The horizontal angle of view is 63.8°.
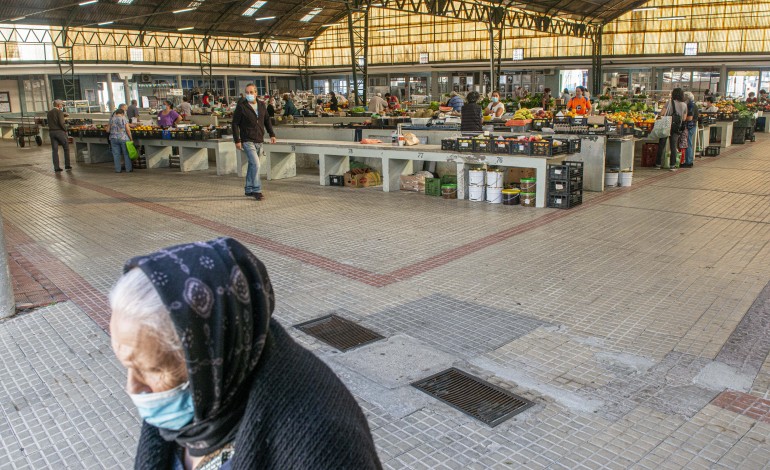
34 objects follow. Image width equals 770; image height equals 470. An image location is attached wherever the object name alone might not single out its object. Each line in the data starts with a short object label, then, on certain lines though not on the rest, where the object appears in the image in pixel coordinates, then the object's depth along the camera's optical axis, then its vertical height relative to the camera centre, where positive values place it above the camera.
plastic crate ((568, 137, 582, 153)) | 9.82 -0.60
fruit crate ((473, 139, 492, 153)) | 9.67 -0.57
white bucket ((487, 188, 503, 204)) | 9.64 -1.33
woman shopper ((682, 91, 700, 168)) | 13.33 -0.53
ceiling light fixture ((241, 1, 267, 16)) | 35.99 +6.13
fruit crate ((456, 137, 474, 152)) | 9.91 -0.55
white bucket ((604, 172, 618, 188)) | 11.10 -1.28
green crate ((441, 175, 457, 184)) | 10.42 -1.17
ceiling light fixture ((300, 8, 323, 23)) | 40.17 +6.30
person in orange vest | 14.76 +0.06
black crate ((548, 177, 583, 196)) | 9.07 -1.17
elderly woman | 1.07 -0.46
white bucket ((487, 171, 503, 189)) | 9.60 -1.08
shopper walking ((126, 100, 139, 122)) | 18.83 +0.16
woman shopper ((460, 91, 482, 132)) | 11.34 -0.11
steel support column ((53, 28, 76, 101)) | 32.41 +3.51
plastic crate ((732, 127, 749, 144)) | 19.25 -0.99
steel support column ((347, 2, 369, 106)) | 22.02 +2.17
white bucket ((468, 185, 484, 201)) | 9.89 -1.32
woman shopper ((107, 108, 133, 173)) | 14.16 -0.40
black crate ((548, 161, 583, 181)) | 9.11 -0.95
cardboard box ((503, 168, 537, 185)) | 10.35 -1.11
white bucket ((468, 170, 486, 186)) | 9.80 -1.07
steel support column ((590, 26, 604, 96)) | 34.88 +2.52
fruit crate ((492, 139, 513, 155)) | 9.49 -0.57
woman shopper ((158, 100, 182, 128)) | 15.21 -0.05
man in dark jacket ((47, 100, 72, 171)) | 14.41 -0.25
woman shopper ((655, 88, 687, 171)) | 12.80 -0.36
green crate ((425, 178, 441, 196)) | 10.43 -1.27
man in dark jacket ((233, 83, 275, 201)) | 9.95 -0.18
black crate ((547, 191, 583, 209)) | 9.14 -1.37
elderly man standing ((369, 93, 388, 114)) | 19.05 +0.19
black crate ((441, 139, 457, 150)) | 10.13 -0.56
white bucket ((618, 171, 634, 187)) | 11.15 -1.28
